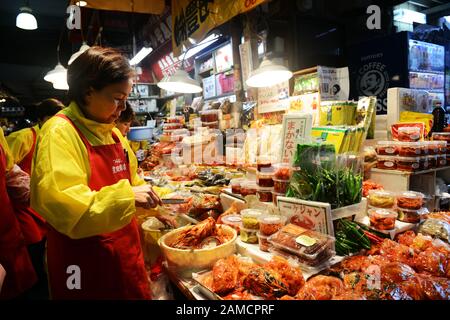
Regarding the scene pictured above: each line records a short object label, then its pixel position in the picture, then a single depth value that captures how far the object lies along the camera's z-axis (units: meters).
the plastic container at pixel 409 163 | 2.49
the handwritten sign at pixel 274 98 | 4.52
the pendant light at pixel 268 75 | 3.73
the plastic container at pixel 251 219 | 2.12
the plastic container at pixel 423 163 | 2.54
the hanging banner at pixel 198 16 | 4.05
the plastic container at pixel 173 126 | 5.56
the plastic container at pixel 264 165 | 2.41
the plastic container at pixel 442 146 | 2.69
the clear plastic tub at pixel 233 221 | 2.32
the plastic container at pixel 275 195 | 2.23
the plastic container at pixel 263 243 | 1.96
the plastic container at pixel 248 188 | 2.64
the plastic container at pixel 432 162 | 2.63
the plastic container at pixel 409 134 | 2.56
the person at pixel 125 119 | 3.31
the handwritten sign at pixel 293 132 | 2.42
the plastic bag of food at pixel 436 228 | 2.11
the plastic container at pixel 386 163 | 2.61
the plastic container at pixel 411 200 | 2.23
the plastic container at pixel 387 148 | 2.58
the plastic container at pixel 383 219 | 2.09
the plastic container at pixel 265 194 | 2.39
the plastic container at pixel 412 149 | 2.47
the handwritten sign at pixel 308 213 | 1.84
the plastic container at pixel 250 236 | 2.12
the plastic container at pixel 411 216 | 2.25
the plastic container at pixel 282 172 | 2.22
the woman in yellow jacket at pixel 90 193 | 1.39
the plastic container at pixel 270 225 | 1.97
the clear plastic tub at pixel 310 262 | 1.70
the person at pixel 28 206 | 3.03
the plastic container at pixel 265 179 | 2.38
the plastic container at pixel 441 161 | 2.70
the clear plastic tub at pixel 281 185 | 2.23
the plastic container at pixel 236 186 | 2.73
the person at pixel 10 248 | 2.39
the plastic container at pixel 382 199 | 2.23
